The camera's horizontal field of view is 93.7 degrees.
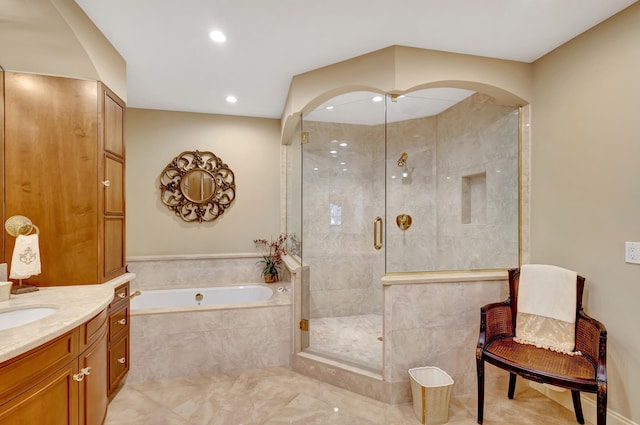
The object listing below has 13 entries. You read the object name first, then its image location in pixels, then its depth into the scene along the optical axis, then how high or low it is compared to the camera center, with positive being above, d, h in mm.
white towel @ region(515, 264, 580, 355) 2012 -655
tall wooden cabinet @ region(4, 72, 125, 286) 1823 +279
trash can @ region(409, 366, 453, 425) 2002 -1272
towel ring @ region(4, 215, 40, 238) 1754 -74
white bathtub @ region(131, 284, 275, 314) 3357 -956
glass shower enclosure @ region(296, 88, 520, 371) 2656 +161
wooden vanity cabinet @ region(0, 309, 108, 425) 1027 -682
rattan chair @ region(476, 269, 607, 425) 1637 -898
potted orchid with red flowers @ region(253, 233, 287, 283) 3735 -539
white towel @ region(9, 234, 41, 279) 1668 -253
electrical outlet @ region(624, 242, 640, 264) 1767 -233
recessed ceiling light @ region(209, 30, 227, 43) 2080 +1255
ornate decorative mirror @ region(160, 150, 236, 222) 3674 +342
